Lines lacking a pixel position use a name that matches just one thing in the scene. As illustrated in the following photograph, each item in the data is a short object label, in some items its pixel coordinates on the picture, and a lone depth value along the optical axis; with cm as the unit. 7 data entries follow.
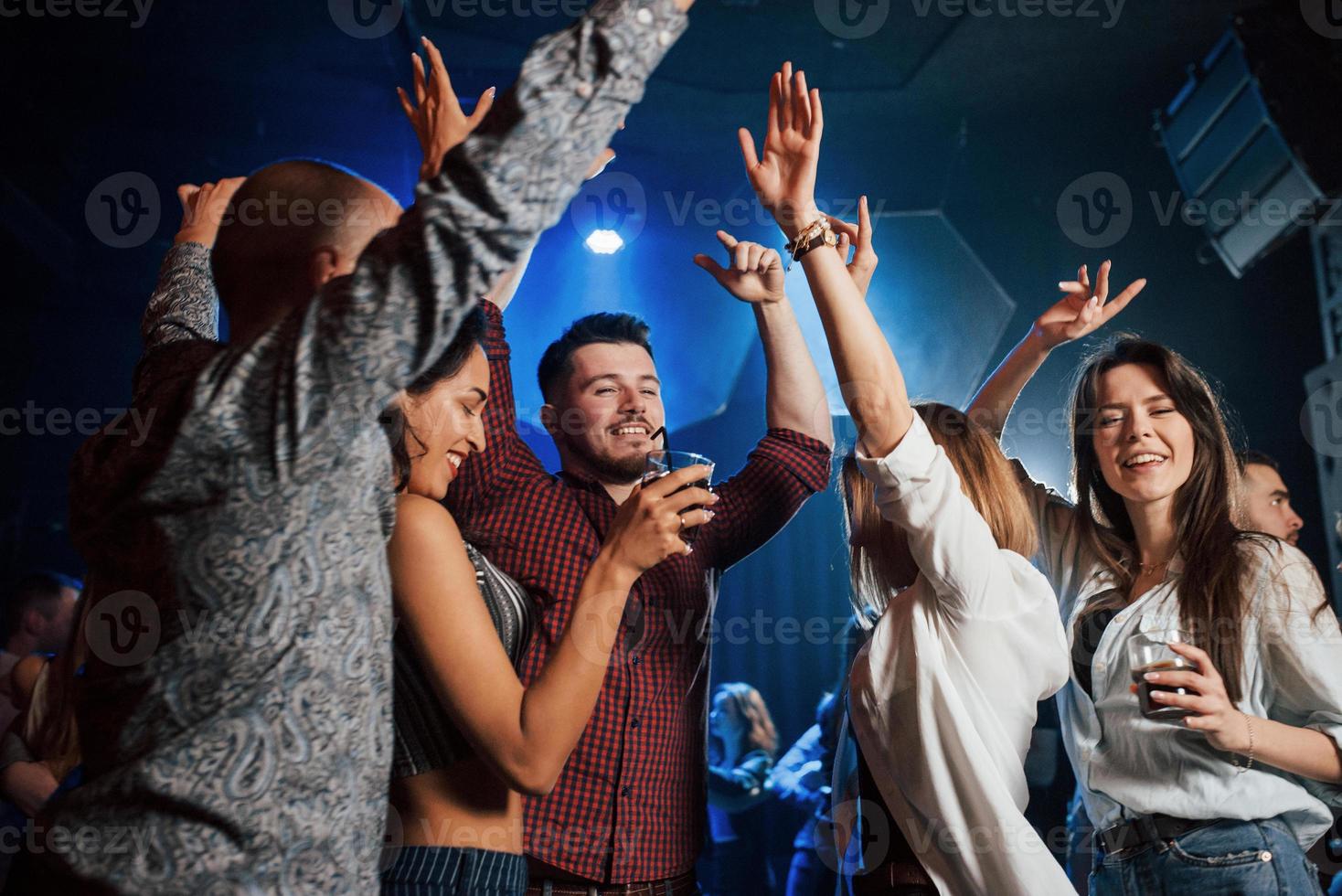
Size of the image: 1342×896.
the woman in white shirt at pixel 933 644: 139
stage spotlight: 510
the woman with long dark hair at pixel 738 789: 390
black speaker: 382
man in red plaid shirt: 169
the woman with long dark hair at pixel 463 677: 118
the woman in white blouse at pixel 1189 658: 150
